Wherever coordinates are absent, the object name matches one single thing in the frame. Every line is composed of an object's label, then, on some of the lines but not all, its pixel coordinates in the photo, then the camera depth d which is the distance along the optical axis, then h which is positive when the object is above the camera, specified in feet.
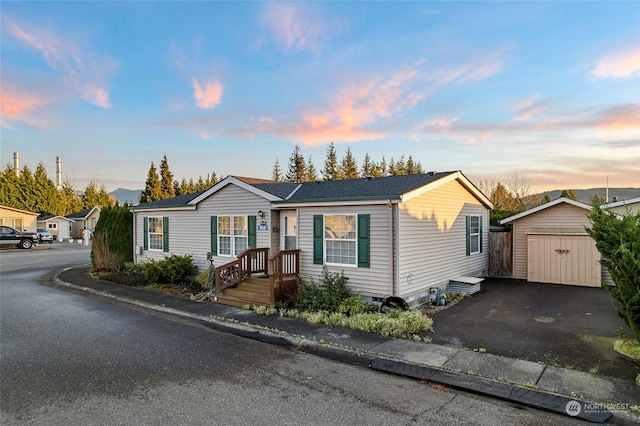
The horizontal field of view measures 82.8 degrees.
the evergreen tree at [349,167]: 170.50 +20.94
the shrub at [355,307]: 29.14 -7.87
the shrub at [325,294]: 30.52 -7.15
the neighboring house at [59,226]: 140.36 -4.82
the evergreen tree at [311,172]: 178.19 +19.49
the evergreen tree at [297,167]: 176.35 +21.80
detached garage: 39.73 -4.07
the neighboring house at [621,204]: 42.45 +0.50
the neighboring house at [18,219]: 117.50 -1.58
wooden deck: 32.89 -6.53
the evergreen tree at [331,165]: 173.47 +22.14
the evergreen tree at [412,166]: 180.42 +22.04
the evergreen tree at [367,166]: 175.90 +21.94
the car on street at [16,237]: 97.04 -6.39
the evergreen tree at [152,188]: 152.37 +10.53
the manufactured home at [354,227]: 30.89 -1.63
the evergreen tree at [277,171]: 189.26 +21.25
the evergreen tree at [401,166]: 177.14 +21.85
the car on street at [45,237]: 119.55 -7.69
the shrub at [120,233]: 55.52 -3.09
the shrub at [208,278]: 38.83 -7.25
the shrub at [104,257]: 53.52 -6.58
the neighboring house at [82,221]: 140.67 -2.98
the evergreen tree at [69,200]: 167.75 +6.41
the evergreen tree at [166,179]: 157.99 +14.81
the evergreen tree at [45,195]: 152.13 +7.98
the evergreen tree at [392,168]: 178.27 +21.25
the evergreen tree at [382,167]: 179.62 +21.72
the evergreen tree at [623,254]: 16.83 -2.21
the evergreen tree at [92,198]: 175.52 +7.57
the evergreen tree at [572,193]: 111.90 +4.96
